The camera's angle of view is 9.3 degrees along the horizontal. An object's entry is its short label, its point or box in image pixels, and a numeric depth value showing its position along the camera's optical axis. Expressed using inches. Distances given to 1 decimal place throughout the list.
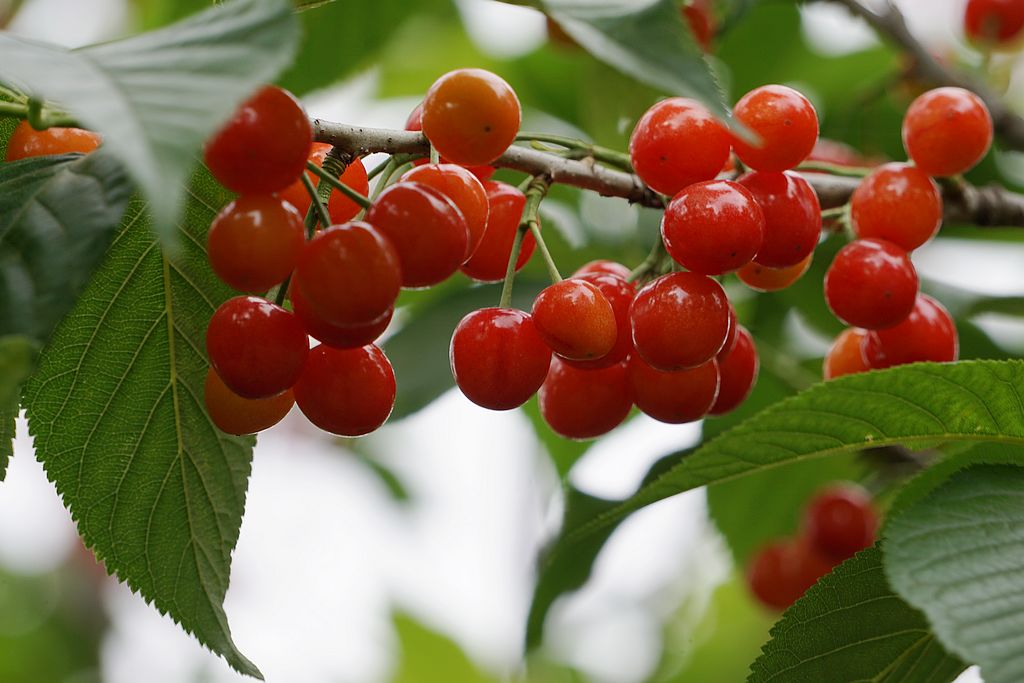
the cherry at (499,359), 39.2
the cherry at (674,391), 39.8
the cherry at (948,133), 41.0
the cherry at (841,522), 45.8
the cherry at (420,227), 38.1
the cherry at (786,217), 39.5
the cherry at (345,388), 38.8
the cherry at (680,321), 39.0
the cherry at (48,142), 38.8
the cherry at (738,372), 40.5
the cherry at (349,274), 37.8
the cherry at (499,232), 39.7
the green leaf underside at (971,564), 37.9
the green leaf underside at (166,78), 36.1
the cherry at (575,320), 39.0
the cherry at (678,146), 39.4
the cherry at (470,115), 38.8
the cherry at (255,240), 37.9
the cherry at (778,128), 39.5
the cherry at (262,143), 37.7
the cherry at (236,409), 38.9
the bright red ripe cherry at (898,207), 40.6
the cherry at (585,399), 40.0
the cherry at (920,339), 40.7
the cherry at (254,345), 38.3
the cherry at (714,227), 39.0
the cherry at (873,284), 40.2
